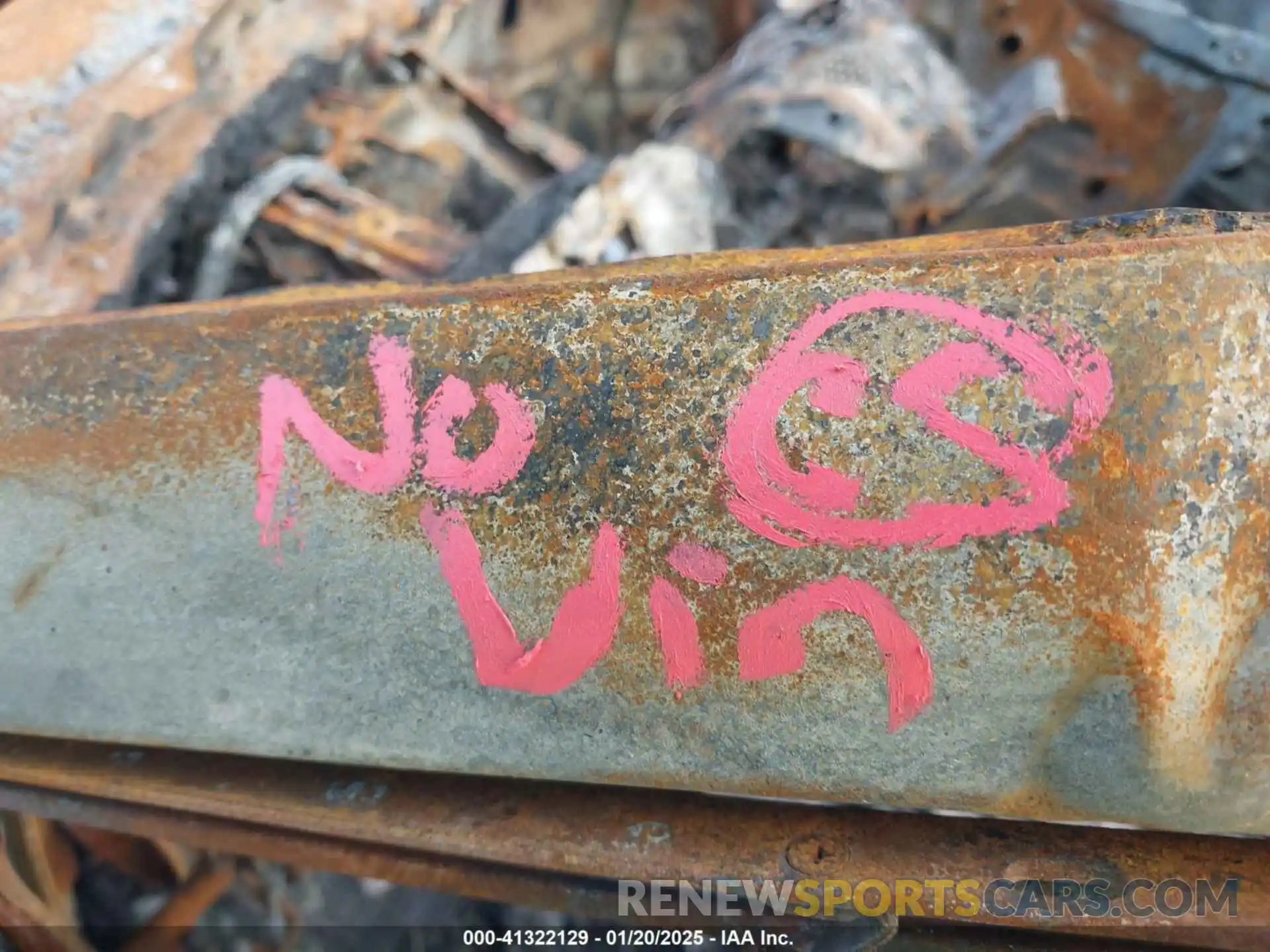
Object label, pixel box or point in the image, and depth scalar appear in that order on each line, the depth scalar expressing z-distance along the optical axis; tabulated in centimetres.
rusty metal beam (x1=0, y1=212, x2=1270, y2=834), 19
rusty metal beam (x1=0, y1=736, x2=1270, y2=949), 21
